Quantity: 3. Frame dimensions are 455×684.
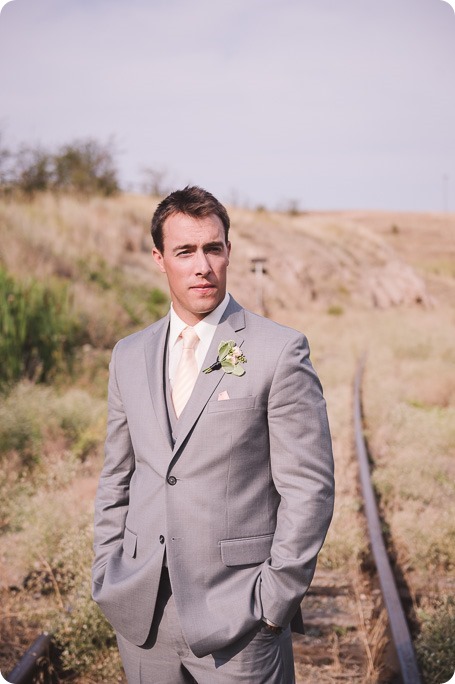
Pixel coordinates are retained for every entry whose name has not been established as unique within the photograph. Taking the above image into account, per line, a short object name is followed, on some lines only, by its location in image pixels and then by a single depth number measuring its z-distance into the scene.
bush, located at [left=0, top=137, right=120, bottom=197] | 24.94
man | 2.33
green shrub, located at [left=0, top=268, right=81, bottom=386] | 10.67
